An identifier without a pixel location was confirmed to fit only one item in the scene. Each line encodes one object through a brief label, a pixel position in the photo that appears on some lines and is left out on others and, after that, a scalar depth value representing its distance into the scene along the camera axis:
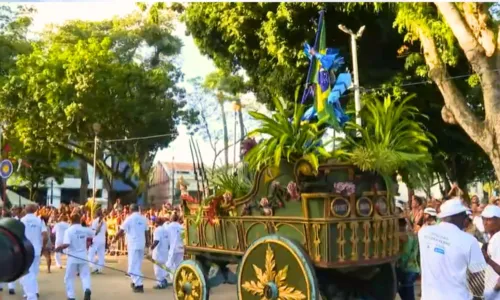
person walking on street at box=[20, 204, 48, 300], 10.17
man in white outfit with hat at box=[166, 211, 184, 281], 13.13
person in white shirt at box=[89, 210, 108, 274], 15.80
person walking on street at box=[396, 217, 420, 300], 8.05
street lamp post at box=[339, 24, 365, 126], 14.77
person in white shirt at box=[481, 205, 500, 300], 5.36
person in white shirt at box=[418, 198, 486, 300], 4.71
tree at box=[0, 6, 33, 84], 32.53
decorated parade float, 6.77
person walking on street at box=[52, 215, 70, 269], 13.79
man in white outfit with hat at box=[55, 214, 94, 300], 10.31
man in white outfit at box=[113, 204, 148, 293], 12.59
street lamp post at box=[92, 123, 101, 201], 28.81
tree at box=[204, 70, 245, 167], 20.58
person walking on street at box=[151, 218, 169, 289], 12.80
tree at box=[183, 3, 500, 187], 16.16
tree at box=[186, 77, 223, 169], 35.59
